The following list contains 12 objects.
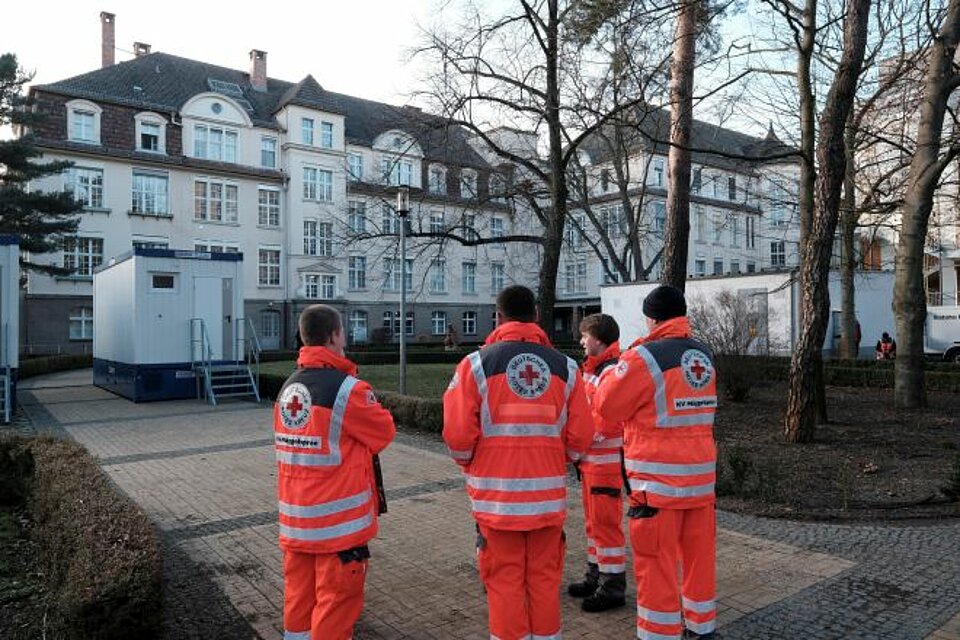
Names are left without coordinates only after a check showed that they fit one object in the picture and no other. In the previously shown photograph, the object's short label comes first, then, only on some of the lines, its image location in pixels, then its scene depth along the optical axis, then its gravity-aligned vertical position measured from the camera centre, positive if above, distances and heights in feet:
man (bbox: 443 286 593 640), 10.46 -2.14
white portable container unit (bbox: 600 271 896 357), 78.69 +1.74
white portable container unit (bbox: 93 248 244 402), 54.19 +0.27
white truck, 85.66 -1.93
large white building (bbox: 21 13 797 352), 113.29 +22.95
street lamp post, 46.47 +4.94
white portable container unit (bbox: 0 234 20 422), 45.19 +1.09
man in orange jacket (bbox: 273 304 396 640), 10.59 -2.56
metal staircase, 56.03 -4.28
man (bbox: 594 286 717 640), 11.60 -2.64
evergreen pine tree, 90.97 +17.74
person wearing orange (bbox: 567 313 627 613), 14.10 -4.28
